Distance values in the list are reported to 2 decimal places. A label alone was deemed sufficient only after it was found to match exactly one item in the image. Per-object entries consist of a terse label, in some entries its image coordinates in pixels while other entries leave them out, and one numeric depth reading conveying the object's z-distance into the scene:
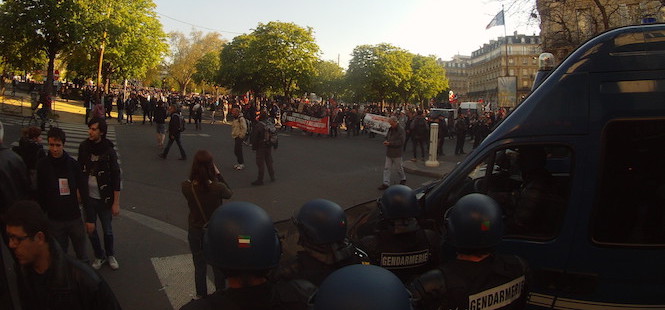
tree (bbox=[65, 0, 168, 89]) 27.58
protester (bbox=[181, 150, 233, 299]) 4.39
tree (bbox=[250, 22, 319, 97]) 38.53
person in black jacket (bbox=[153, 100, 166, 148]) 14.88
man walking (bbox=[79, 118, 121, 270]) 4.97
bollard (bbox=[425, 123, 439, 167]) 14.13
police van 2.95
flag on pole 21.35
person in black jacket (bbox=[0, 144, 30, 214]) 3.82
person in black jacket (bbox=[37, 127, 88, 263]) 4.32
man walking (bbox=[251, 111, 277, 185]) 10.46
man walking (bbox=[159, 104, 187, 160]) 13.23
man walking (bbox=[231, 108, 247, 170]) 12.31
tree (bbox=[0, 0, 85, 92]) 25.91
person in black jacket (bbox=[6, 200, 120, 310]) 2.20
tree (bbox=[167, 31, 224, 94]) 63.06
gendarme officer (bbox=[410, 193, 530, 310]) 2.17
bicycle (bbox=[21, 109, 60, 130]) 17.30
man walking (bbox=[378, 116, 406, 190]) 10.29
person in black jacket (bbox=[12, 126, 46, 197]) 6.08
